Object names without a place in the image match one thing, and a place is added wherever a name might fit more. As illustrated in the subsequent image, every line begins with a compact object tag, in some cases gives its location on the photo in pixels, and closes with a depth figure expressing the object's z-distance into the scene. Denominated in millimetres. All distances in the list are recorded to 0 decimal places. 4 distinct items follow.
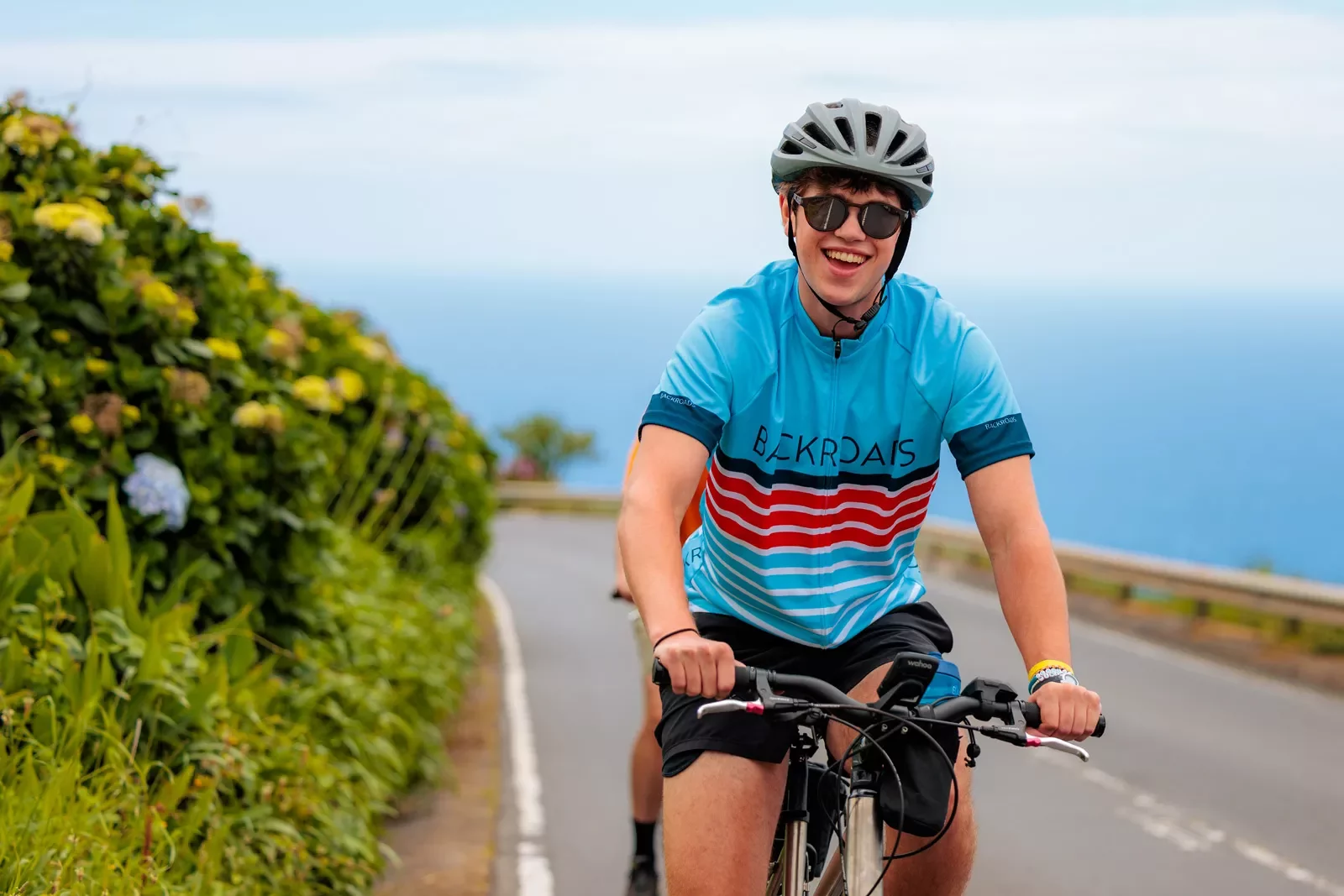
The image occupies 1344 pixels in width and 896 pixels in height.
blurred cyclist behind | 6254
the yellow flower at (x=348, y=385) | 8547
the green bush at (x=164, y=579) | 5004
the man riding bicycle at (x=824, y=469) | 3611
